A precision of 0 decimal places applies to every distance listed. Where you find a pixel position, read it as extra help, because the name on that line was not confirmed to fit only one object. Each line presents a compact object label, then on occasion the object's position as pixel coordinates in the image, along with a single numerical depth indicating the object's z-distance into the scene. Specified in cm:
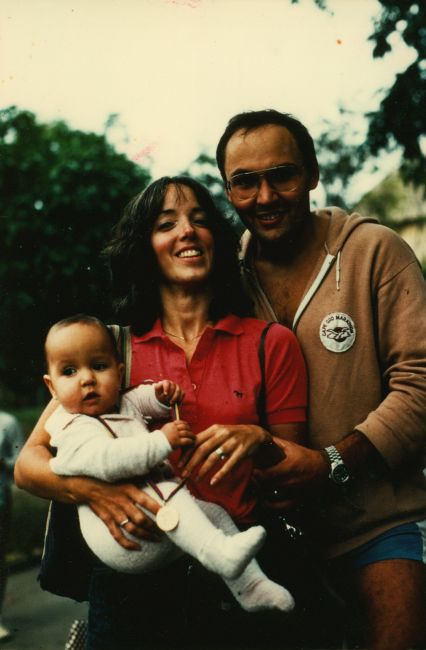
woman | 204
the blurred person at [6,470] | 296
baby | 189
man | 222
